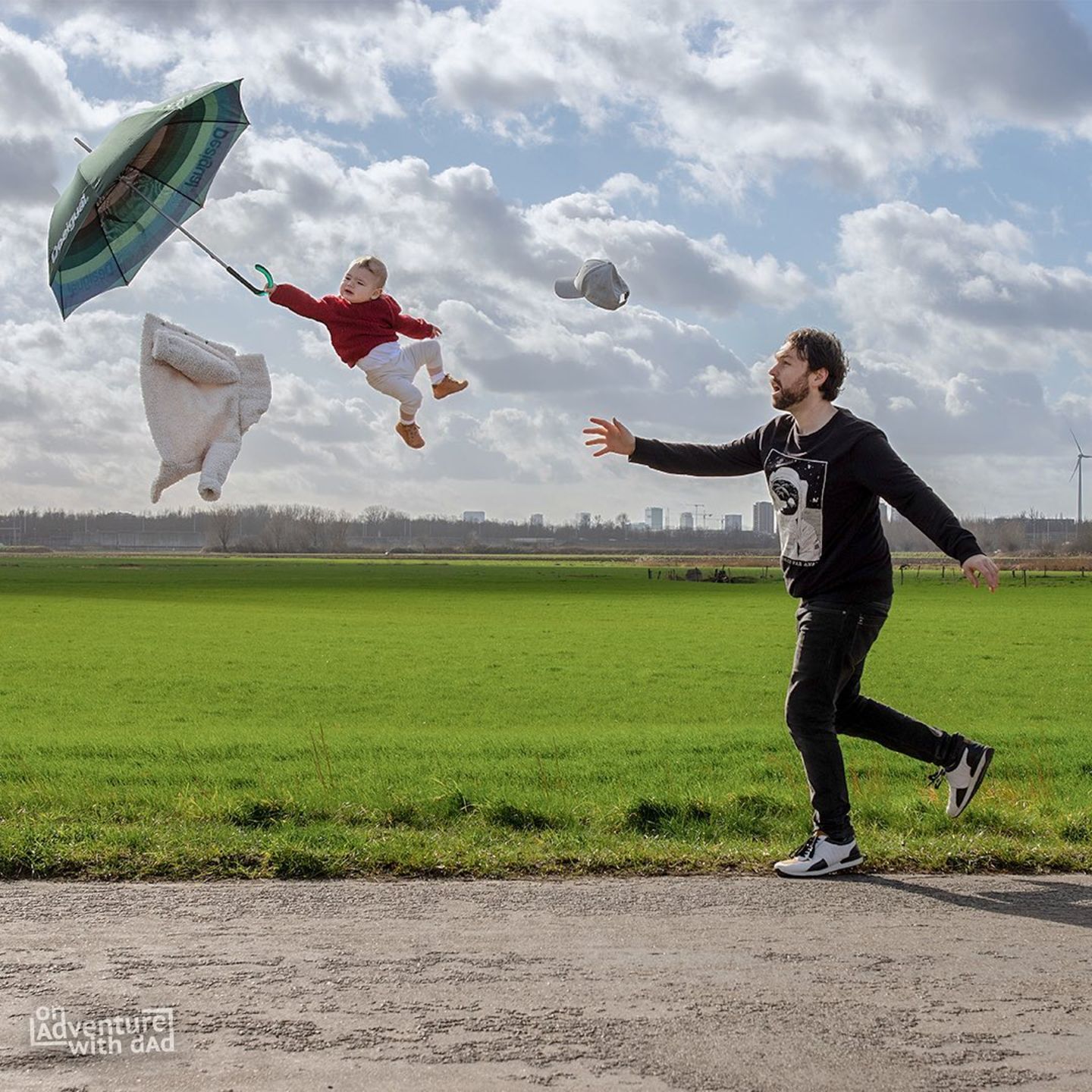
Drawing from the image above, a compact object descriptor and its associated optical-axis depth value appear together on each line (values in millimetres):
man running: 7238
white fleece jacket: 5203
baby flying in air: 5066
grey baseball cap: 5219
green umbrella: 5105
